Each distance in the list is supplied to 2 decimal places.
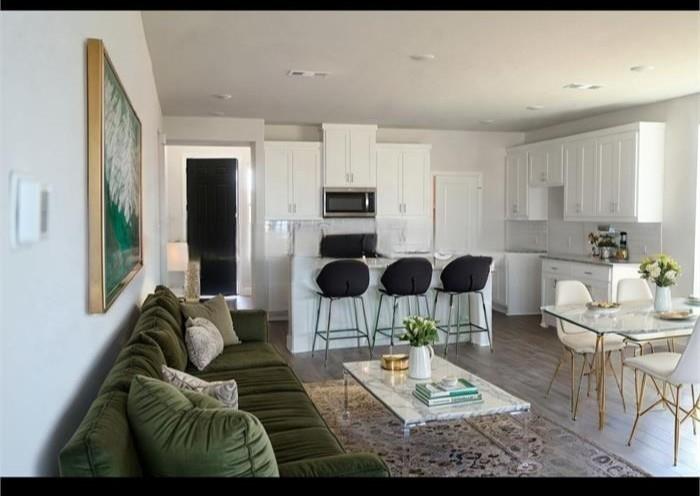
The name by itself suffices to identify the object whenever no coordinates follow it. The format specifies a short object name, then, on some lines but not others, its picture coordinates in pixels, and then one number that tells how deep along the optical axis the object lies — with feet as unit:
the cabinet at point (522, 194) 26.27
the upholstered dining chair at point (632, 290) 15.56
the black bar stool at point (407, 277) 18.11
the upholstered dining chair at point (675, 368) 10.42
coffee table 9.43
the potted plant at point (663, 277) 13.07
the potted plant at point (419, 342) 11.15
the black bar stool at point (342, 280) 17.58
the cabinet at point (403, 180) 25.41
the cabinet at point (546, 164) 23.97
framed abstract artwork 6.20
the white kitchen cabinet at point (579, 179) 22.21
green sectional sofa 4.66
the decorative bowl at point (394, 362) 11.85
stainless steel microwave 24.80
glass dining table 11.41
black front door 30.78
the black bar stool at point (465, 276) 18.62
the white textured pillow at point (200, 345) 11.48
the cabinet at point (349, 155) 24.56
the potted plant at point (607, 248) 21.93
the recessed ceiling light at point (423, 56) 13.67
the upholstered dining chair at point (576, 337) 13.57
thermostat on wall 3.74
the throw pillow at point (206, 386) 7.11
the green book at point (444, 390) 9.90
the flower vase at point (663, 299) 13.12
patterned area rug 10.13
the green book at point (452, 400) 9.78
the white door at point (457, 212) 27.32
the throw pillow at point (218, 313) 12.99
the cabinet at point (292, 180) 24.23
